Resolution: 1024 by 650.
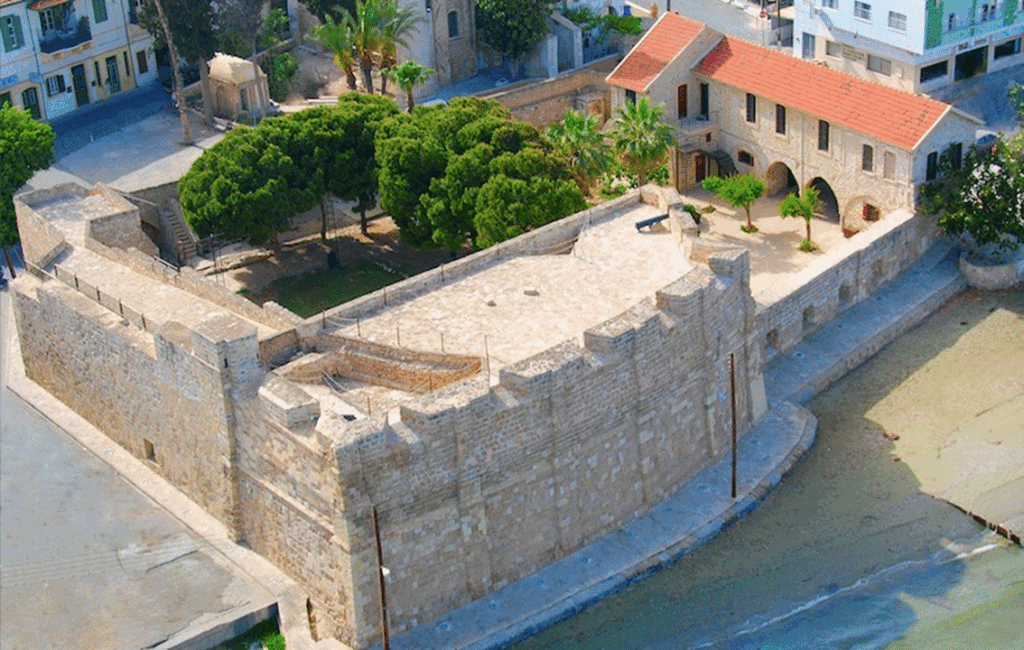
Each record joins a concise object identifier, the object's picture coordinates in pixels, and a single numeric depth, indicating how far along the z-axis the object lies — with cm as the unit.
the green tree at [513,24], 7994
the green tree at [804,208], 6731
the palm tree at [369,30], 7662
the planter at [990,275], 6562
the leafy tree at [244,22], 7538
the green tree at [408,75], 7412
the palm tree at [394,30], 7694
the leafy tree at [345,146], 6681
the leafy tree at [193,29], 7369
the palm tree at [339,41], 7731
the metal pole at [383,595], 4472
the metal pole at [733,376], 5216
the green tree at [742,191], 6800
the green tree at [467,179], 6241
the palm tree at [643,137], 6812
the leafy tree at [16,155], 6681
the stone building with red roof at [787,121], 6588
